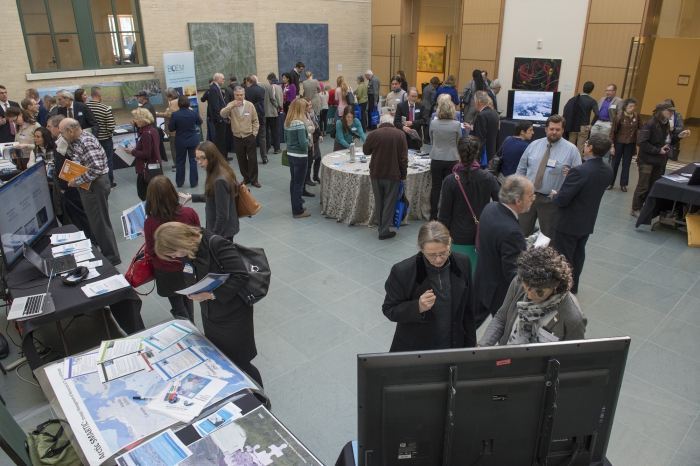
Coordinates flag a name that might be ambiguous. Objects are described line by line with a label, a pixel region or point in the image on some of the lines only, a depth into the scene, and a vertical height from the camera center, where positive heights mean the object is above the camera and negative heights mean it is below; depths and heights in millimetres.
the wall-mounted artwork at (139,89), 10250 -659
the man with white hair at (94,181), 4770 -1180
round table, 6398 -1695
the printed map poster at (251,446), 2021 -1560
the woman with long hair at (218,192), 3988 -1060
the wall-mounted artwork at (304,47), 12609 +236
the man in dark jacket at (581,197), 4094 -1133
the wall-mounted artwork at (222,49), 11133 +170
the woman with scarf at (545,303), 2158 -1073
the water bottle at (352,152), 6957 -1278
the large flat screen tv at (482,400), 1462 -989
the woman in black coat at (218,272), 2684 -1196
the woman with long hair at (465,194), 3988 -1063
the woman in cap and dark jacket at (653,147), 6355 -1129
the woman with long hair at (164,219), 3441 -1105
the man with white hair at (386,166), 5641 -1213
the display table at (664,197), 5945 -1631
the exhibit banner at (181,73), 10469 -331
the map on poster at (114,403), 2168 -1578
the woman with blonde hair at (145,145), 6109 -1044
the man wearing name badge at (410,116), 8264 -1010
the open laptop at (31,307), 3113 -1534
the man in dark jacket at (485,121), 7285 -930
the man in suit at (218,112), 9125 -1000
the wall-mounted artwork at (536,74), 10391 -359
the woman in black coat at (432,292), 2434 -1139
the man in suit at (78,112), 7184 -758
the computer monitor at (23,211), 3516 -1129
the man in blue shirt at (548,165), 4609 -983
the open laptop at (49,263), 3604 -1490
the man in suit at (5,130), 7074 -994
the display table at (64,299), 3243 -1564
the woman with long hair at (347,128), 7172 -999
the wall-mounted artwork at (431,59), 15940 -82
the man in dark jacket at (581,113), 8899 -992
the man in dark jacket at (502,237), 3076 -1080
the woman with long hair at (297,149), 6262 -1133
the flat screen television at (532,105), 10227 -976
